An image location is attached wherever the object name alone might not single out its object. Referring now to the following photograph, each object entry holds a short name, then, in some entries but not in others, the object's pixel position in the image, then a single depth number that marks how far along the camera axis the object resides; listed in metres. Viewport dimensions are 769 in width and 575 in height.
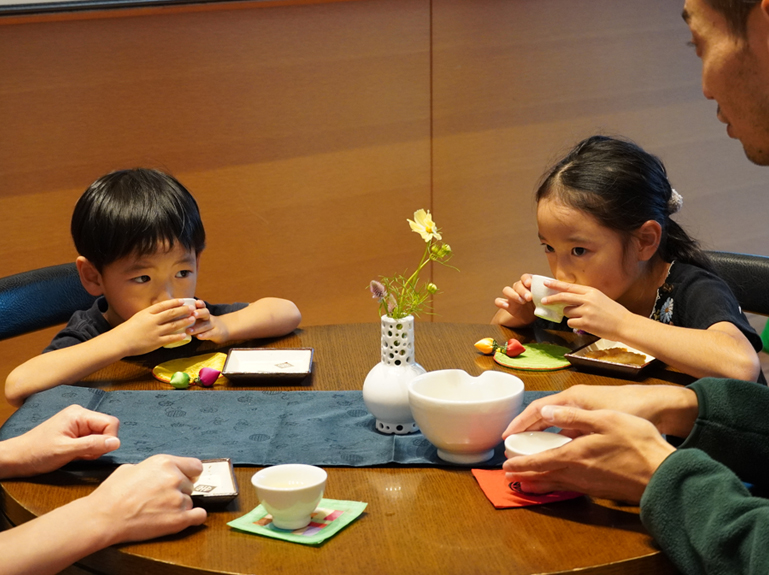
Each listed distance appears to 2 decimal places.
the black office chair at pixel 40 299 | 1.86
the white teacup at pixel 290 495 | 0.95
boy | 1.55
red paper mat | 1.04
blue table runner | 1.17
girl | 1.56
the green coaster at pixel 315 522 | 0.96
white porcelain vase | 1.23
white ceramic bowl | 1.09
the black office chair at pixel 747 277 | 1.88
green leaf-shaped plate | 1.53
